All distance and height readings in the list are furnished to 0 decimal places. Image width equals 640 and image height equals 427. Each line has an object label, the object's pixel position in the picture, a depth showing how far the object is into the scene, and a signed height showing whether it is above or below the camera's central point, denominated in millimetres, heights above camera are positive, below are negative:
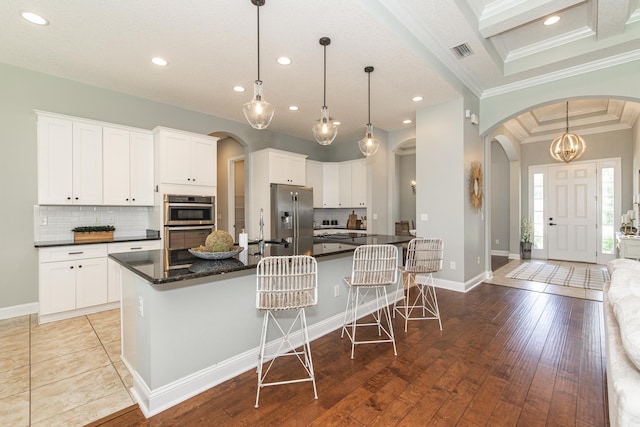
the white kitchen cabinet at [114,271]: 3746 -734
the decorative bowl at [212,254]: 2172 -309
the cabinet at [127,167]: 3961 +660
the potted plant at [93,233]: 3734 -256
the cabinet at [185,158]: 4203 +847
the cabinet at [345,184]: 6477 +656
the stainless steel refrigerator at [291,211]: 5555 +38
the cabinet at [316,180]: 6625 +748
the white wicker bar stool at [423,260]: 3273 -550
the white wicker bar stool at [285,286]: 1956 -513
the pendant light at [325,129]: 3186 +933
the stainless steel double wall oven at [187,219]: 4176 -88
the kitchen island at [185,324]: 1869 -795
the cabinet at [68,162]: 3516 +659
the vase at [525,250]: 7395 -968
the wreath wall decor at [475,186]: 4699 +432
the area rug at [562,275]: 4965 -1203
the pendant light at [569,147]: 5504 +1231
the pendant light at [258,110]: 2553 +920
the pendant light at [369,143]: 3654 +875
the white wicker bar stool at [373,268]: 2635 -511
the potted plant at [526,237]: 7410 -643
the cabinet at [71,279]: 3320 -777
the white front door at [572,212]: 6750 -11
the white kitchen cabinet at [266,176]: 5582 +721
